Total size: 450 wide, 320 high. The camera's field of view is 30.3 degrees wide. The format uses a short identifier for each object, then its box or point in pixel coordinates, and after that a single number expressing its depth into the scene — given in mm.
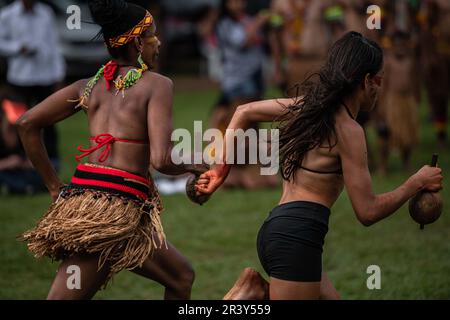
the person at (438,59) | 12305
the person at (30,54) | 10438
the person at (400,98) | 10625
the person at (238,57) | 10648
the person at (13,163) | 9680
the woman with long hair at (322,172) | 3908
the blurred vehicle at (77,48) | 20312
